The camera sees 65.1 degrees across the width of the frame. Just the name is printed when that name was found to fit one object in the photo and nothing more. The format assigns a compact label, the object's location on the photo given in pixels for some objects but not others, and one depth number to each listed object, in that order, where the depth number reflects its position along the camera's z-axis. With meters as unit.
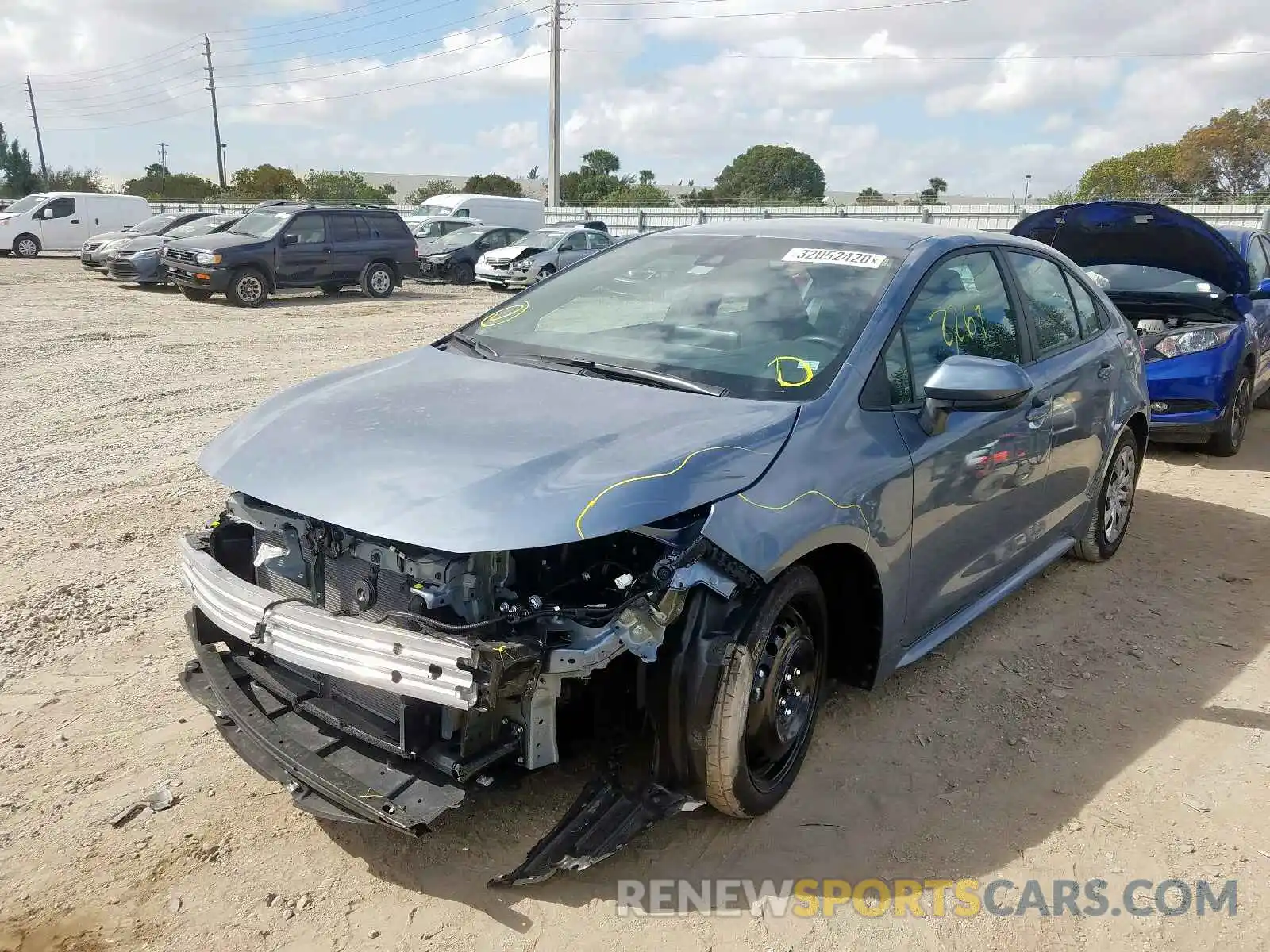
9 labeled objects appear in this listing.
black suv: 16.38
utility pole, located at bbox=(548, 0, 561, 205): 42.09
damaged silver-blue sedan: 2.54
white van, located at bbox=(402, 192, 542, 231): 30.44
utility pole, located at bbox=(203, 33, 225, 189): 59.81
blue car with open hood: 7.27
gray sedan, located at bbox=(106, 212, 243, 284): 18.38
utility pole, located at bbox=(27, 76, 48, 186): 55.66
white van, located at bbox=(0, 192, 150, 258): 25.95
